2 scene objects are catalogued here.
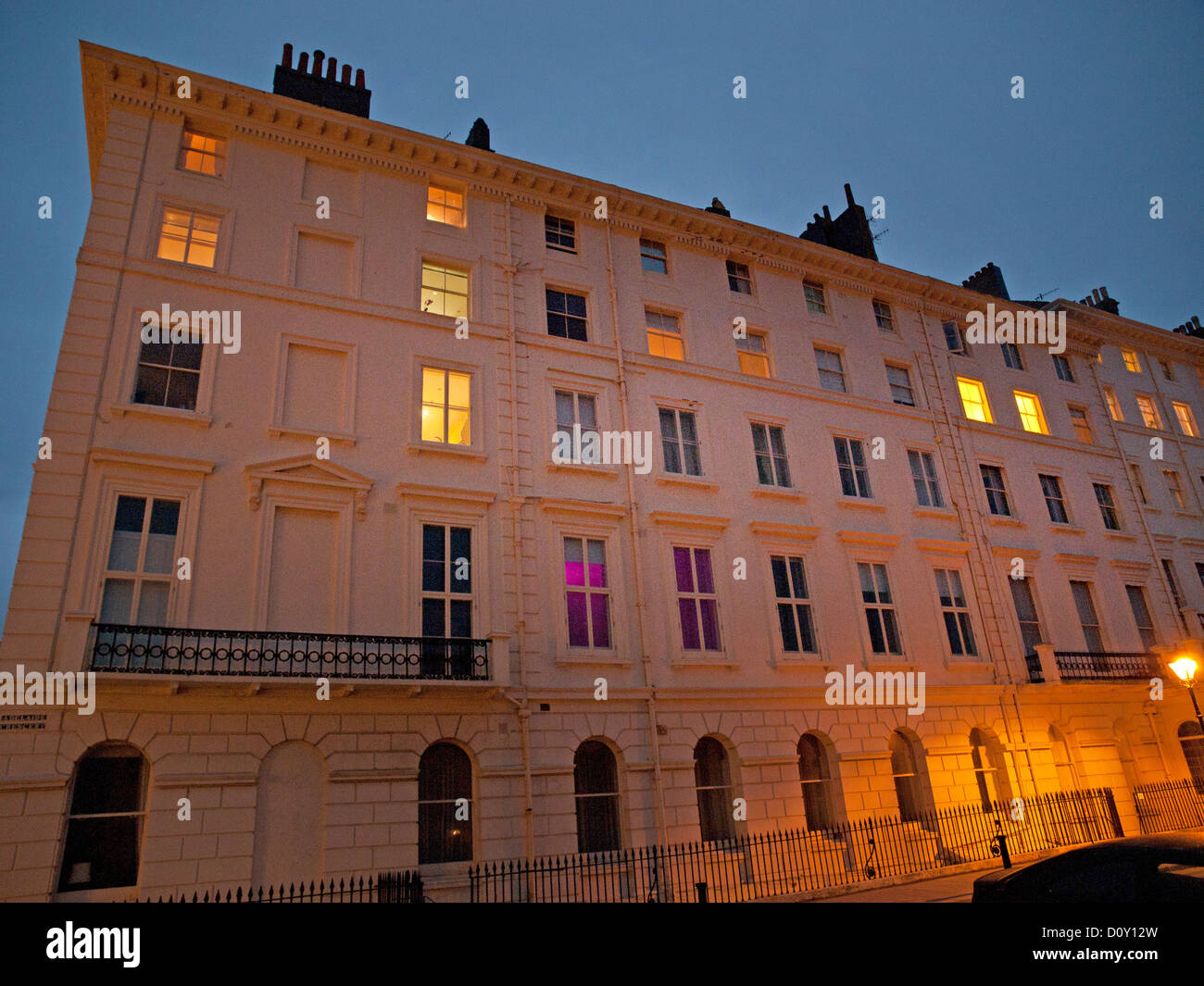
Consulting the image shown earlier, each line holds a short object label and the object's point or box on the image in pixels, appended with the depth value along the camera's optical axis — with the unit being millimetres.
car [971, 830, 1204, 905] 7132
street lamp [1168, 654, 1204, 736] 16391
